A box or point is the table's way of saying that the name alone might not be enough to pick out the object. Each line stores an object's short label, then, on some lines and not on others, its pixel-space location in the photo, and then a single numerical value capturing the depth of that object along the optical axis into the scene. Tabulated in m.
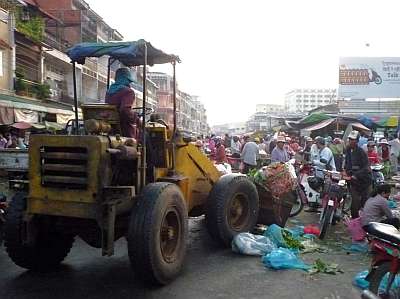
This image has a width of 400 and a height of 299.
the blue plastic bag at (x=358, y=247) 6.73
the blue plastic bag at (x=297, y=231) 7.23
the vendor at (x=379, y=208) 6.64
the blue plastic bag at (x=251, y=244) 6.25
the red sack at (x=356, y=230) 7.07
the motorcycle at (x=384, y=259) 3.74
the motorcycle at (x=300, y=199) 9.54
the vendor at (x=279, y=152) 11.66
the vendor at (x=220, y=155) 14.86
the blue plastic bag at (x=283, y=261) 5.71
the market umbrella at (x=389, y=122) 25.94
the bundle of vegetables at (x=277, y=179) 7.65
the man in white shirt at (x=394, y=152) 16.86
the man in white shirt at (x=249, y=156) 13.92
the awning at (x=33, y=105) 20.55
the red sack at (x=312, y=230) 7.66
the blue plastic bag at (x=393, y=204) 8.90
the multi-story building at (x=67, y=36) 29.98
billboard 35.22
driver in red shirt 5.48
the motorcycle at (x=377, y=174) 10.14
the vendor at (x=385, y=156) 14.66
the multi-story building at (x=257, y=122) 75.28
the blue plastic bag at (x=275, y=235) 6.58
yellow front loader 4.76
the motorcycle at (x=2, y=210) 6.51
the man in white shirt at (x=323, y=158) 10.16
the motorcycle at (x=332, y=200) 7.53
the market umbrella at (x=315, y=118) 25.56
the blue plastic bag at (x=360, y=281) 5.07
